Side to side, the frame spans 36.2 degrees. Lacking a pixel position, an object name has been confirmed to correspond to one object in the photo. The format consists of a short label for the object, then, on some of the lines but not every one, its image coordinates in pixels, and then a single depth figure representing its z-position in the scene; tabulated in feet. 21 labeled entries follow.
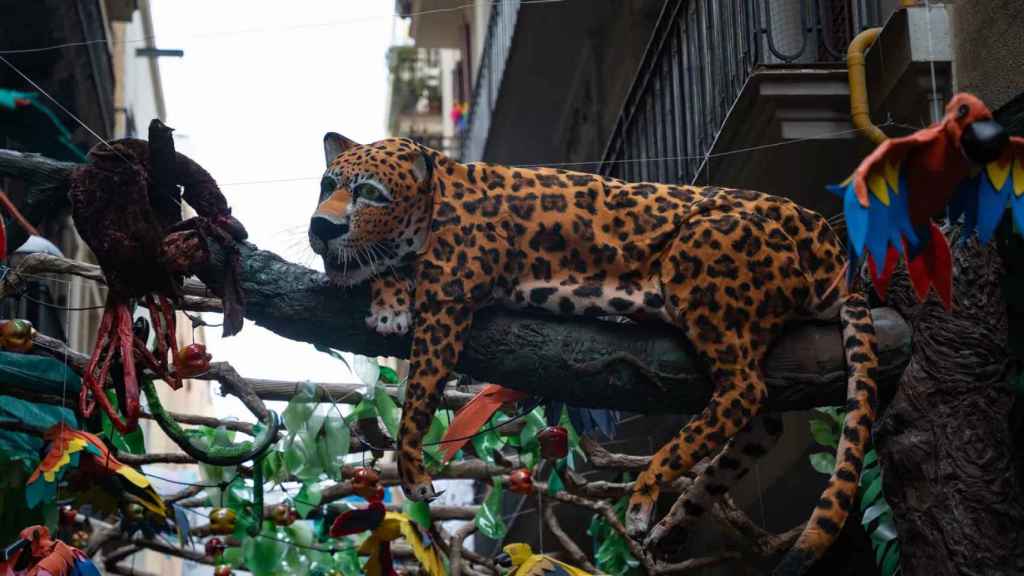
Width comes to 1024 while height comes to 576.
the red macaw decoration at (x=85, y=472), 27.96
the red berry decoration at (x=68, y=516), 35.08
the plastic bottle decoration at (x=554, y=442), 29.09
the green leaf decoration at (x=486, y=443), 32.04
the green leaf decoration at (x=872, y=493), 23.97
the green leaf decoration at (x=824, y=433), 28.45
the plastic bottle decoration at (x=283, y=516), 35.53
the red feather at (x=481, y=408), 23.47
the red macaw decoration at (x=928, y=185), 16.31
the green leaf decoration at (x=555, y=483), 33.76
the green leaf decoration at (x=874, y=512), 24.08
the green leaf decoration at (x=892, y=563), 23.59
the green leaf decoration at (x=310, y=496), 32.96
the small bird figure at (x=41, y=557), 24.39
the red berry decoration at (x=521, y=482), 33.04
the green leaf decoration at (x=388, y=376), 33.09
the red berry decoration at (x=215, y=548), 37.81
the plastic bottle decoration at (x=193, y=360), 25.20
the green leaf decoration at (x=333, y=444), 30.55
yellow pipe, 24.44
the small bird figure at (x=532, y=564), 25.82
